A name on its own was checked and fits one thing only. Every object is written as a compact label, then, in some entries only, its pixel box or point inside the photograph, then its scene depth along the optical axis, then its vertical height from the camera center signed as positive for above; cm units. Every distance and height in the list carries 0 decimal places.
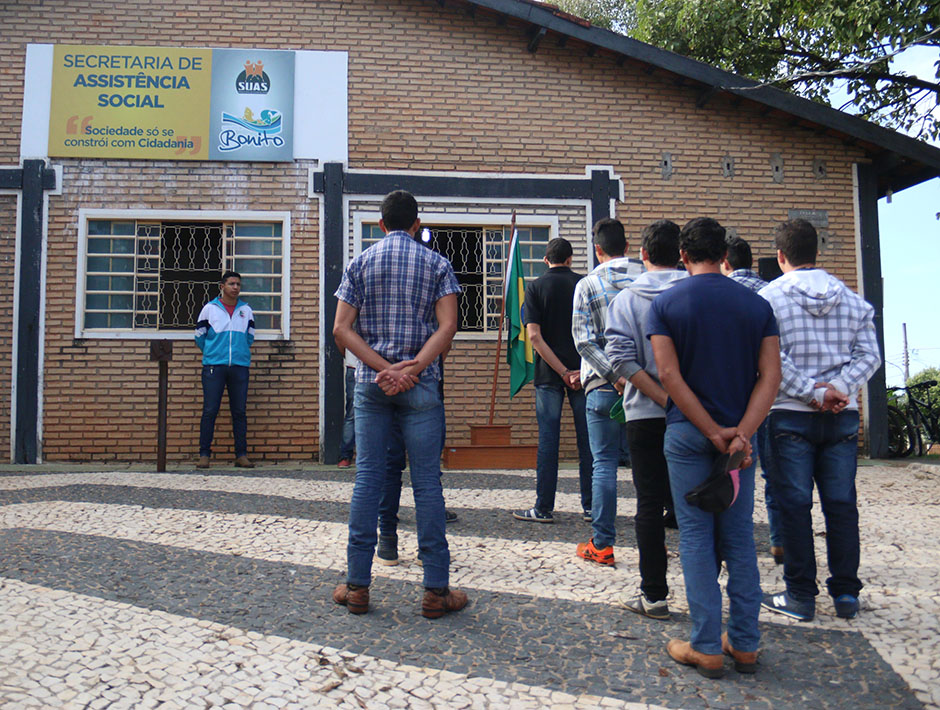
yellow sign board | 920 +365
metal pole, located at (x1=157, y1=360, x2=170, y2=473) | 817 -16
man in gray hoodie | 338 -8
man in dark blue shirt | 286 -4
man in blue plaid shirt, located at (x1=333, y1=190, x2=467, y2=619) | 351 +10
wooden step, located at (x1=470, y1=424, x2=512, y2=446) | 810 -37
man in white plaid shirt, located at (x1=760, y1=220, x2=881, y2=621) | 352 -13
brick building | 905 +265
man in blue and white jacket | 847 +53
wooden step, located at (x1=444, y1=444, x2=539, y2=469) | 806 -58
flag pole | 805 +65
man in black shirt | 518 +34
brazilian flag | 733 +53
